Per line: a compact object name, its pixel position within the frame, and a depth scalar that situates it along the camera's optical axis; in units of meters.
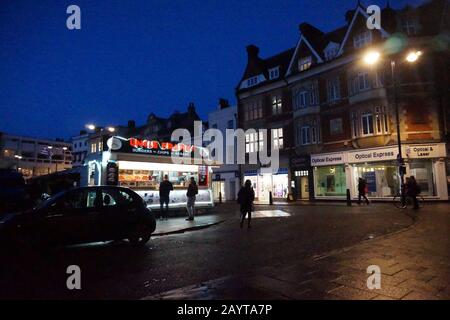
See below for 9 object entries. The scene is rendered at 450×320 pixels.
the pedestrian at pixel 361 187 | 19.66
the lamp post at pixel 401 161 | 16.39
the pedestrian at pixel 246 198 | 11.04
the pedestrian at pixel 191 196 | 13.45
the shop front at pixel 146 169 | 14.31
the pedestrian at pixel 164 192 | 13.97
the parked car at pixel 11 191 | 15.19
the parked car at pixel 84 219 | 6.23
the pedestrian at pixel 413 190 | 15.40
